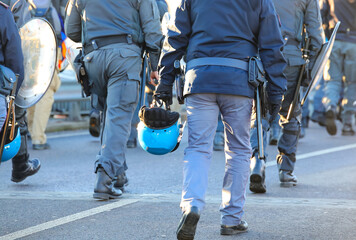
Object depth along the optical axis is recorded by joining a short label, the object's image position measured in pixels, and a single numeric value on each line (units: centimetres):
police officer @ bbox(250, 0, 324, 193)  1455
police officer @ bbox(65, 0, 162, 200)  1305
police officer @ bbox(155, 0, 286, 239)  984
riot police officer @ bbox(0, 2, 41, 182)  1089
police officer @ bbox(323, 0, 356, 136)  2353
